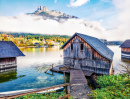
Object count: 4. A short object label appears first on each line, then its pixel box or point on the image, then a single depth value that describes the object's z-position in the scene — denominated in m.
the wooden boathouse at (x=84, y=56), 17.55
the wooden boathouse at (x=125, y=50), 40.84
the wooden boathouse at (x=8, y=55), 22.22
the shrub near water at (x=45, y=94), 8.57
